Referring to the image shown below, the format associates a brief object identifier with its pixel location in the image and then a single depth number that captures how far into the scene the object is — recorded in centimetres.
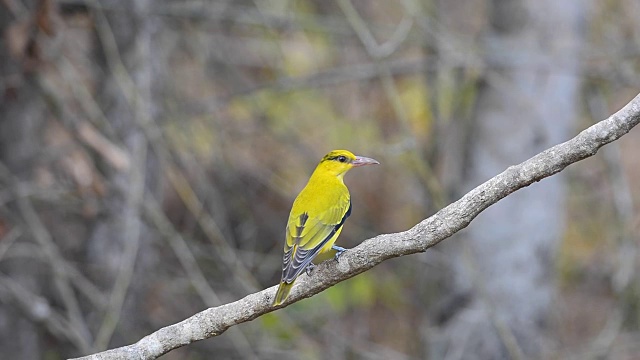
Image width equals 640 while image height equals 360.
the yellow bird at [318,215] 940
